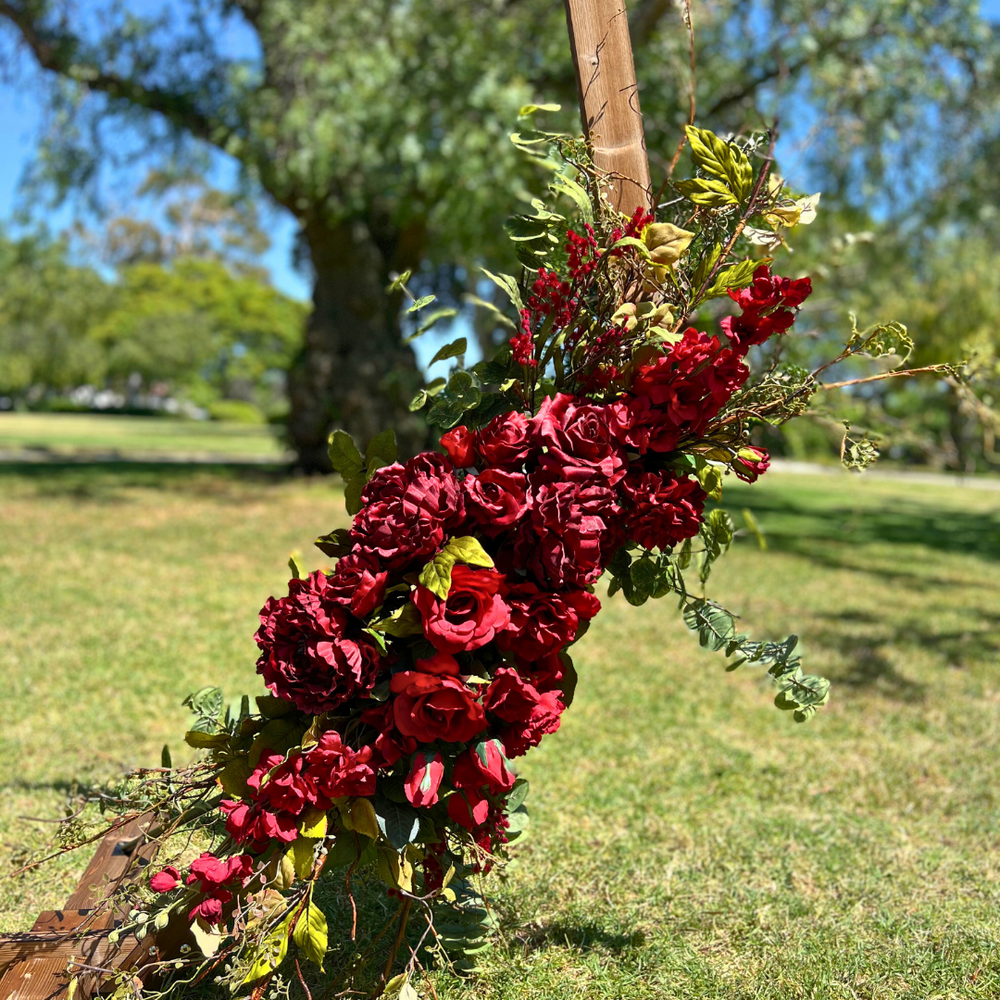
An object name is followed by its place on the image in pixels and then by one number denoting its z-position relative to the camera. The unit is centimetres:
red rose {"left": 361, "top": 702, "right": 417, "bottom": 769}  175
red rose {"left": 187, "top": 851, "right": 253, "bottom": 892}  175
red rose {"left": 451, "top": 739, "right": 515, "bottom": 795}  176
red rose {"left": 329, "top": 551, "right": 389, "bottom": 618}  173
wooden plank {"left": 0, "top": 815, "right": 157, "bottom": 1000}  186
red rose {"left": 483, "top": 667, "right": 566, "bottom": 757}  171
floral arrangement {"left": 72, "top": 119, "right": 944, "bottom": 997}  173
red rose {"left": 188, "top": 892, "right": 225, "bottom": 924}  177
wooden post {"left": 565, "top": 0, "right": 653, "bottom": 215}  198
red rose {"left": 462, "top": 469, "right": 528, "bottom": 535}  175
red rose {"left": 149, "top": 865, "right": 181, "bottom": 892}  177
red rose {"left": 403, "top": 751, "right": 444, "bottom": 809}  171
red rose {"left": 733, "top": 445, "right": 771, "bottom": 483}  190
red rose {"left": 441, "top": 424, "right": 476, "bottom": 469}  187
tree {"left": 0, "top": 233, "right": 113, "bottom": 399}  4175
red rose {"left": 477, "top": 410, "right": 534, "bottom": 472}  180
